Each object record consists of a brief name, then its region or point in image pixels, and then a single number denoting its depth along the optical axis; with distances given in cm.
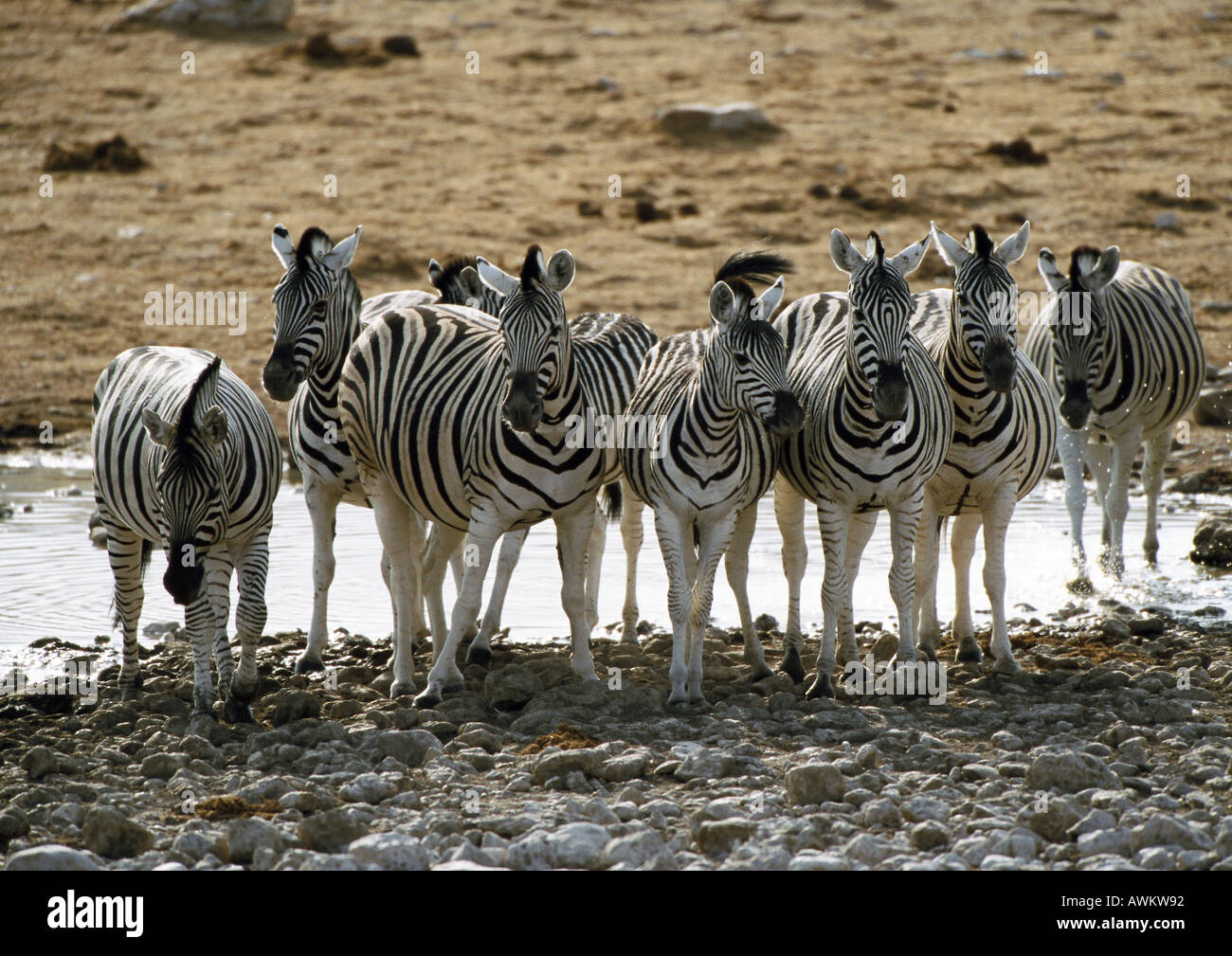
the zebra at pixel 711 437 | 1449
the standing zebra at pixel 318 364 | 1691
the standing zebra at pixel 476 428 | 1469
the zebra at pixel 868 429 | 1485
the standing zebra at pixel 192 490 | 1376
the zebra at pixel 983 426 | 1575
